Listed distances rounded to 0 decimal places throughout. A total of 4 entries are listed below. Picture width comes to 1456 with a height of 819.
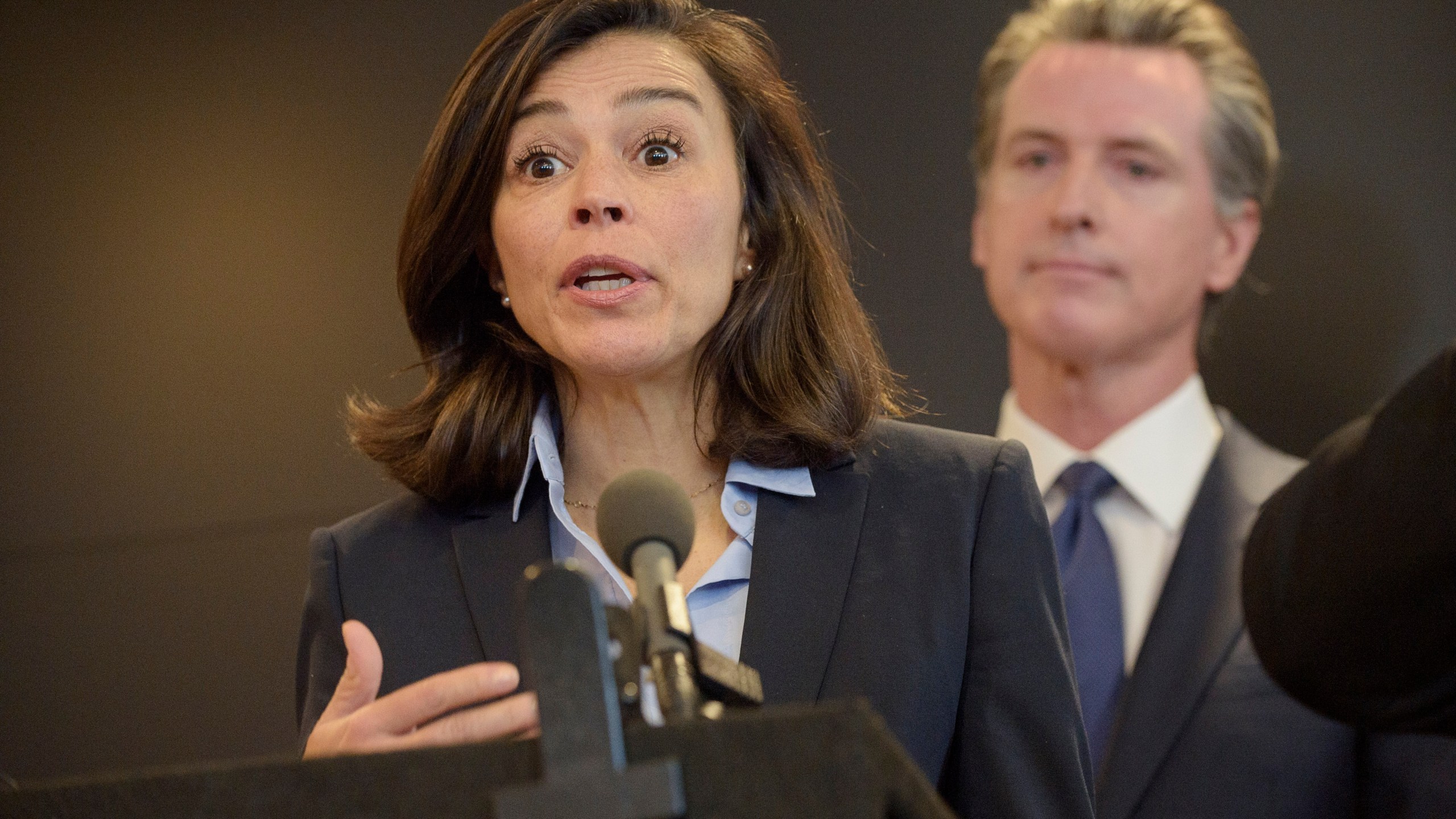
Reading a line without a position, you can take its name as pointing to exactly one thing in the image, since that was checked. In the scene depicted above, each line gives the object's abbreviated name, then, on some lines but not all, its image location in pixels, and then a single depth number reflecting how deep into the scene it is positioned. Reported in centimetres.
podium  252
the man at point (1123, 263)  387
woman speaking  351
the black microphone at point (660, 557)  299
